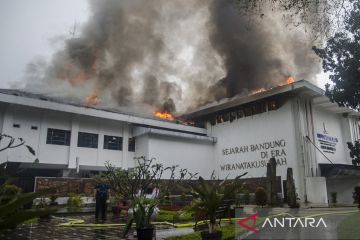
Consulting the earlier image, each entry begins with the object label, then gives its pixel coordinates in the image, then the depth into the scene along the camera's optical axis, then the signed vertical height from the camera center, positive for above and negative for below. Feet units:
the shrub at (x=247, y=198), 73.79 -1.94
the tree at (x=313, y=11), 31.94 +17.69
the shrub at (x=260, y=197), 61.93 -1.42
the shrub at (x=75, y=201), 60.54 -2.30
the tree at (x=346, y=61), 38.16 +17.09
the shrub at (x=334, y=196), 80.53 -1.66
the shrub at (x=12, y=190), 38.32 -0.18
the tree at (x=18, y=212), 11.91 -0.86
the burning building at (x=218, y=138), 75.00 +13.51
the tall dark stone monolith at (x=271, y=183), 60.08 +1.18
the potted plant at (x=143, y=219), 22.43 -2.10
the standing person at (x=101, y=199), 43.37 -1.36
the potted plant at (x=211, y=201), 21.09 -0.77
